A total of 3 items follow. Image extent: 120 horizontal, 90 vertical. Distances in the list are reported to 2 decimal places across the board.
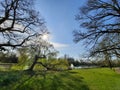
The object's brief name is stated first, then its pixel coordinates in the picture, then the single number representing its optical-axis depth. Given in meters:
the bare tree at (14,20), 6.55
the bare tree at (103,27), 5.63
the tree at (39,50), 7.70
